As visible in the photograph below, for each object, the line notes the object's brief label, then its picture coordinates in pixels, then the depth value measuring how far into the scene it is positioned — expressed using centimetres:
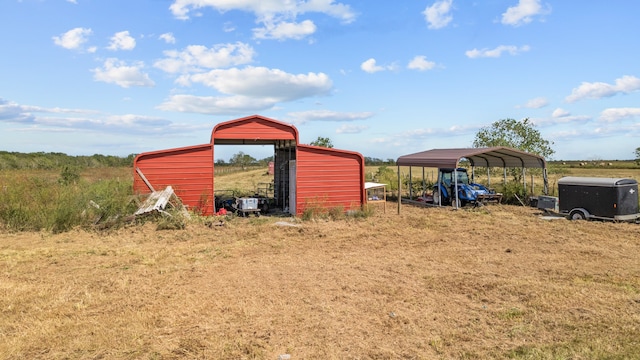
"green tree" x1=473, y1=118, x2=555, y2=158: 2228
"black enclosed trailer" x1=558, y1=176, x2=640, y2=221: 1312
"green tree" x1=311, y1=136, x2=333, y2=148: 3019
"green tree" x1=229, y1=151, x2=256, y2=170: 7369
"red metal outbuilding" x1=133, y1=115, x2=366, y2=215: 1516
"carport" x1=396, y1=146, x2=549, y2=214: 1770
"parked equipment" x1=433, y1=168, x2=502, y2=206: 1819
